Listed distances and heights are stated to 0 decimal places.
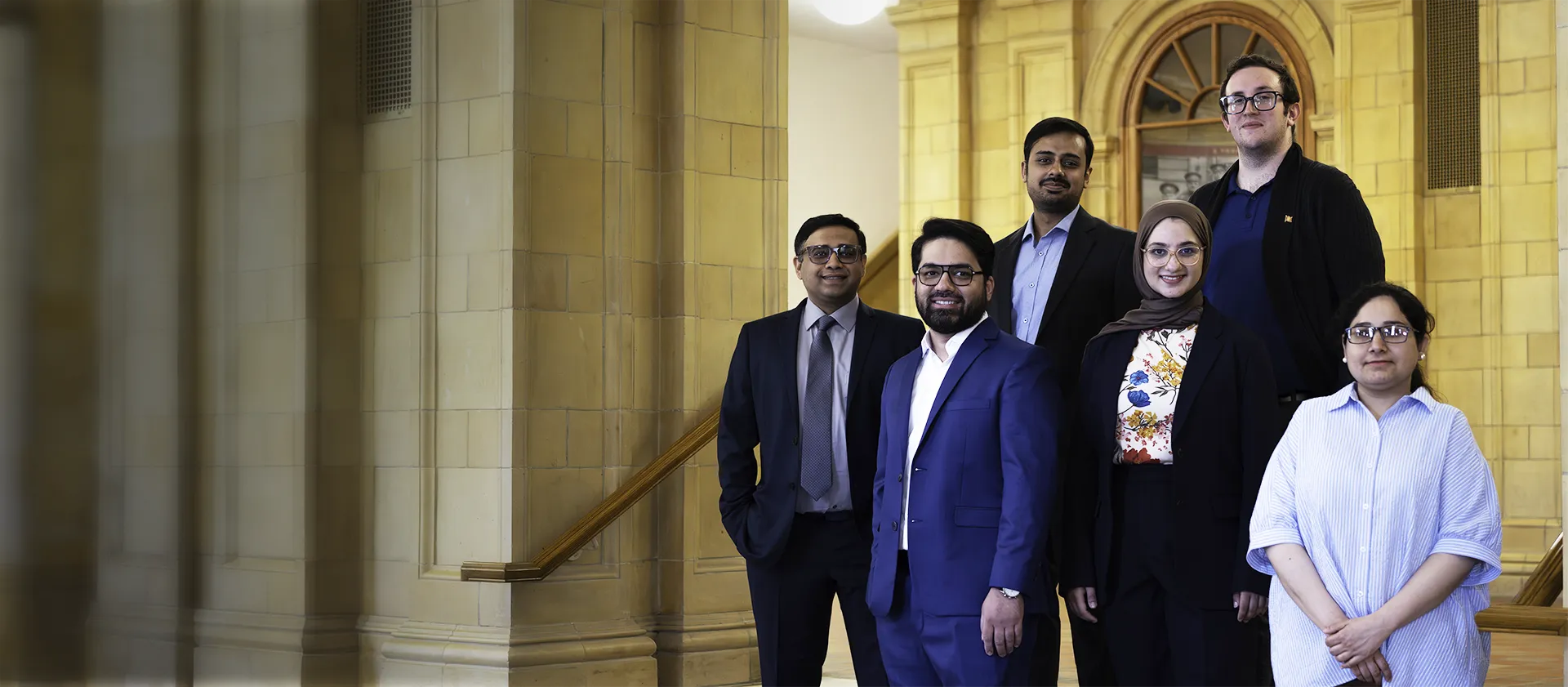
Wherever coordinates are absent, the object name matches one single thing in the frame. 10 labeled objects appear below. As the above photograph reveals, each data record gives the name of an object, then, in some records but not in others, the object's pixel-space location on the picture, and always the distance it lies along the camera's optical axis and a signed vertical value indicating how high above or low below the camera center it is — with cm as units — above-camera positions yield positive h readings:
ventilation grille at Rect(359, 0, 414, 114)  634 +129
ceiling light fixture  1331 +310
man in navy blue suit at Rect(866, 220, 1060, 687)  347 -24
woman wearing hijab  340 -22
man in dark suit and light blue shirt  402 +31
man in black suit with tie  424 -25
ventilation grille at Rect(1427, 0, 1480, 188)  1090 +195
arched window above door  1252 +222
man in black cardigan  370 +32
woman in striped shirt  301 -29
